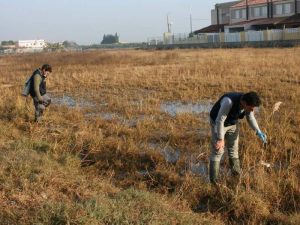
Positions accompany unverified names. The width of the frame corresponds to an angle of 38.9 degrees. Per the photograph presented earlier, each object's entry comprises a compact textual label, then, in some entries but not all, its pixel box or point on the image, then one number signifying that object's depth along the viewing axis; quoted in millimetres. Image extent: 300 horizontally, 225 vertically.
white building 153500
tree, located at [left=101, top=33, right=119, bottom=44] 159375
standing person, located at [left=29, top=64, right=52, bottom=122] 9648
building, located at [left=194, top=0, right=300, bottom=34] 47912
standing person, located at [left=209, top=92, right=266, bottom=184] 5415
